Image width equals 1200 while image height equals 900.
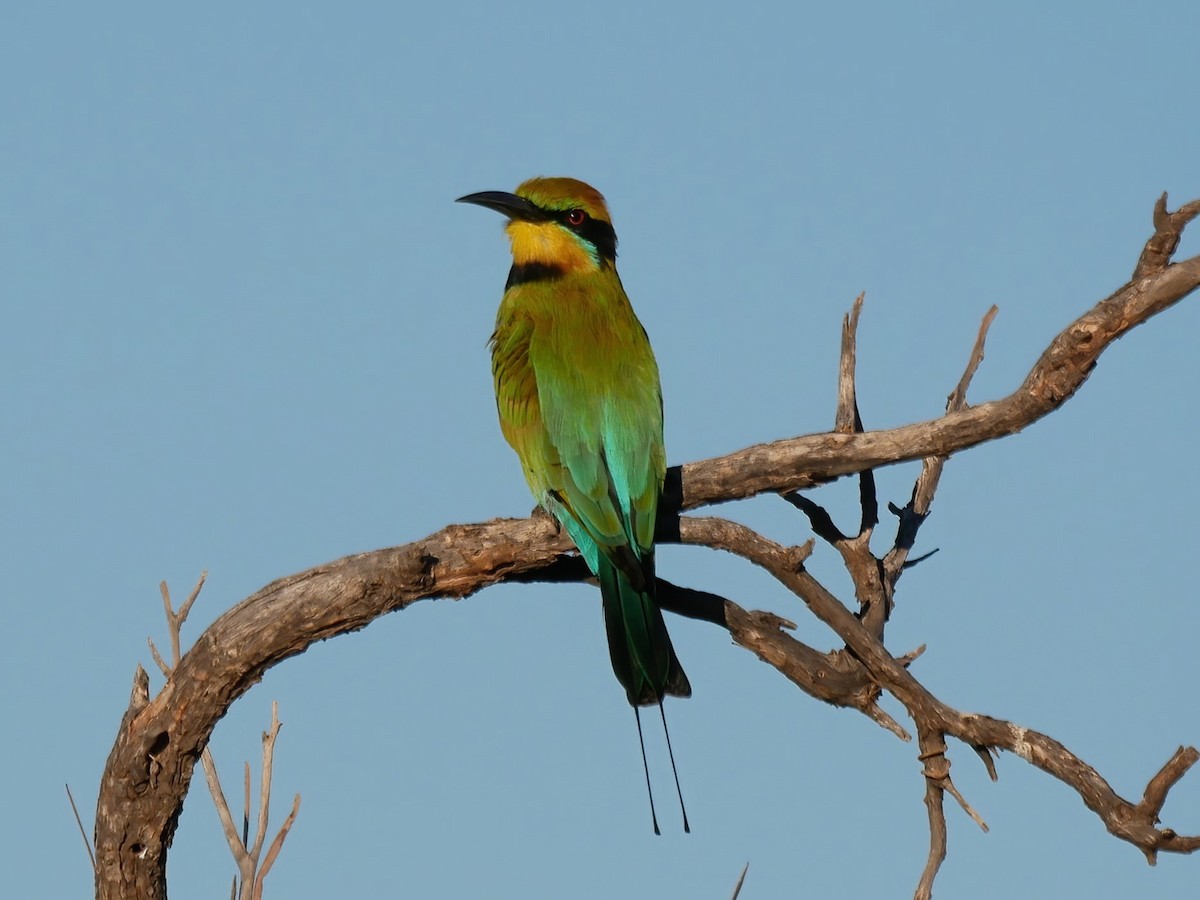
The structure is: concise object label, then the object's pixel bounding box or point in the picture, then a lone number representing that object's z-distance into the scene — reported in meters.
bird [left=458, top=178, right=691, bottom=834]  8.16
